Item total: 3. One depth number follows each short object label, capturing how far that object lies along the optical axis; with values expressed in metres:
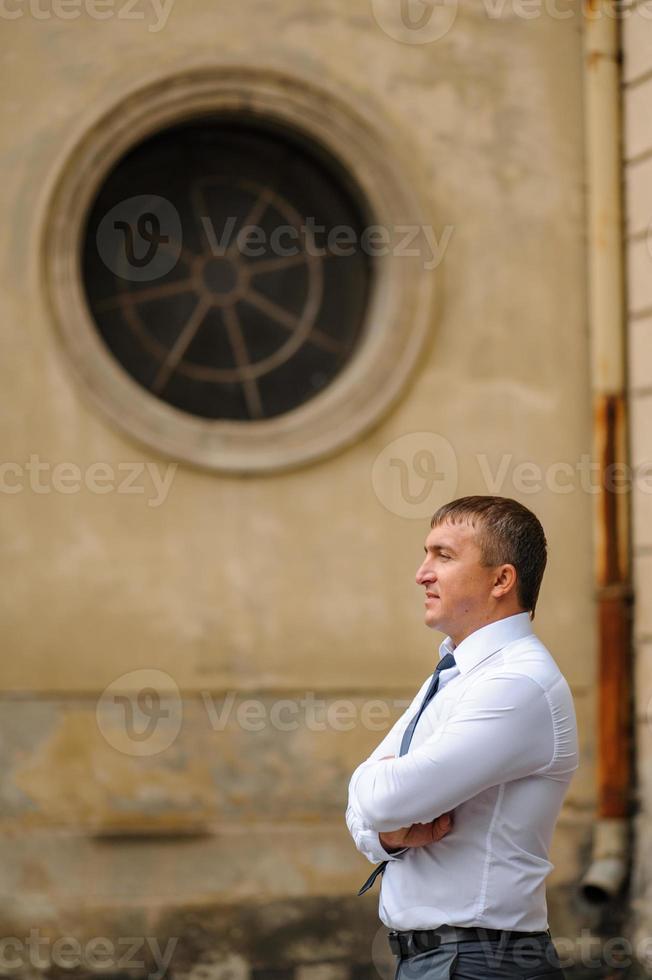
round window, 12.69
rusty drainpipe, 12.91
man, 4.85
